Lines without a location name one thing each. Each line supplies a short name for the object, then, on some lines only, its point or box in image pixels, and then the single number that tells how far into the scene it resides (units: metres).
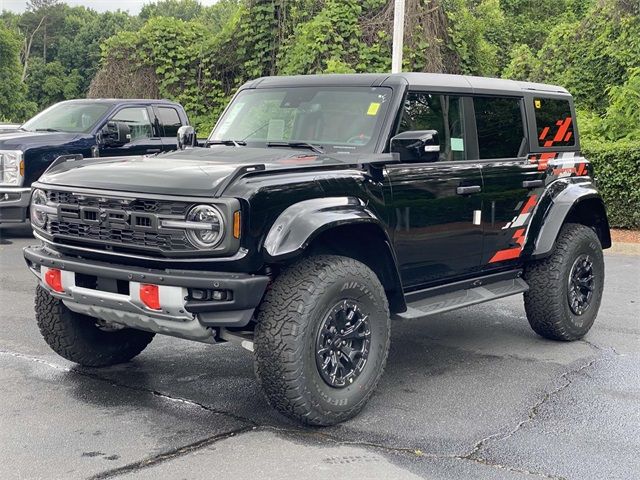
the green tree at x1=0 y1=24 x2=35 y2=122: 40.44
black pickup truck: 10.75
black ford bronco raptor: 4.30
